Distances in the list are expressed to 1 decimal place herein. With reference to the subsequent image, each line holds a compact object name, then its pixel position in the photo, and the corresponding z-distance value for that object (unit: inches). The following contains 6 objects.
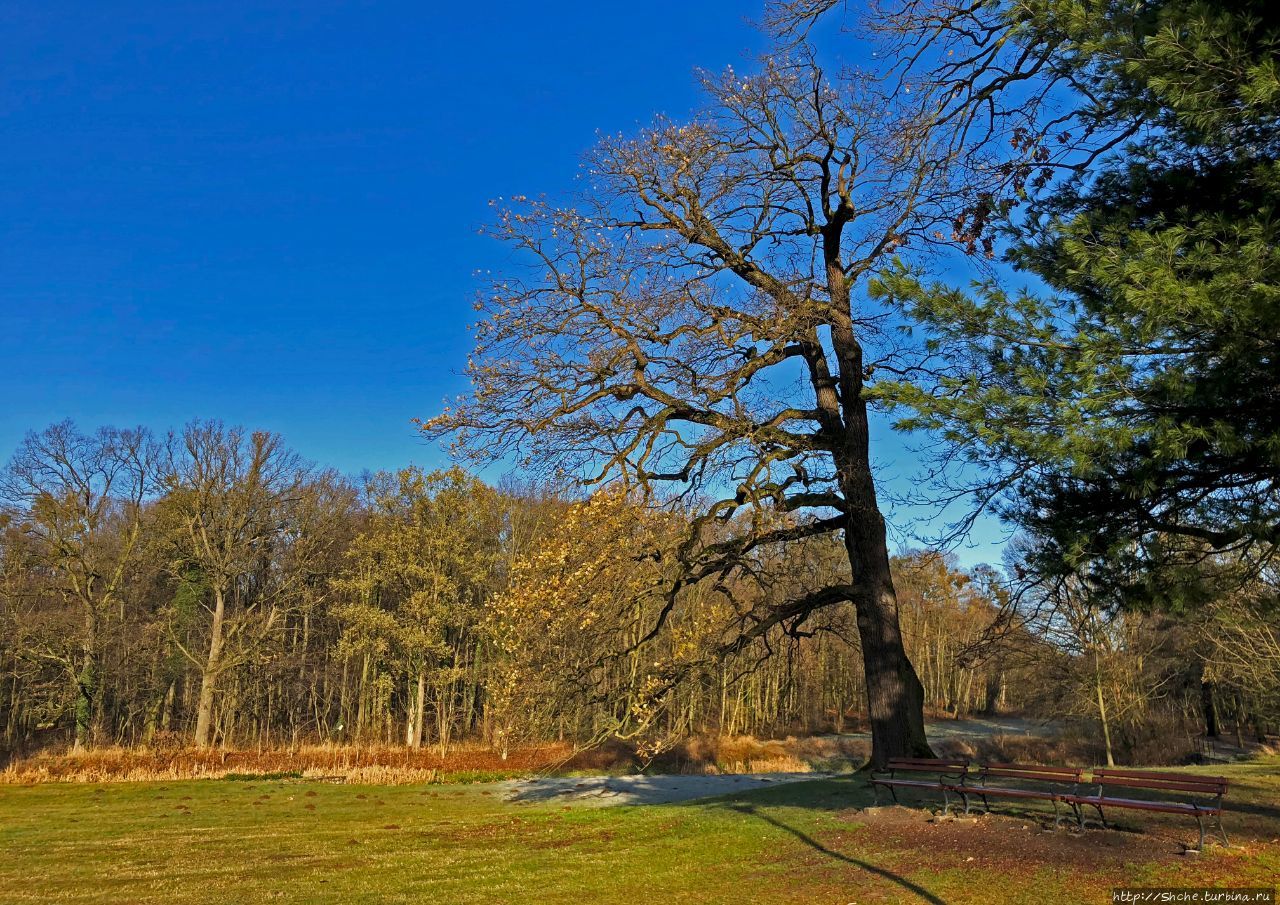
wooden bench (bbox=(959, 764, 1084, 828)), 309.3
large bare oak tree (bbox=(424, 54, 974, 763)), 437.7
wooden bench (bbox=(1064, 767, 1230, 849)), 258.2
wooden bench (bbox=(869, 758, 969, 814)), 353.7
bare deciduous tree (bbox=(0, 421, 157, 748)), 1253.1
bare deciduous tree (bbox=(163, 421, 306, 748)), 1306.6
